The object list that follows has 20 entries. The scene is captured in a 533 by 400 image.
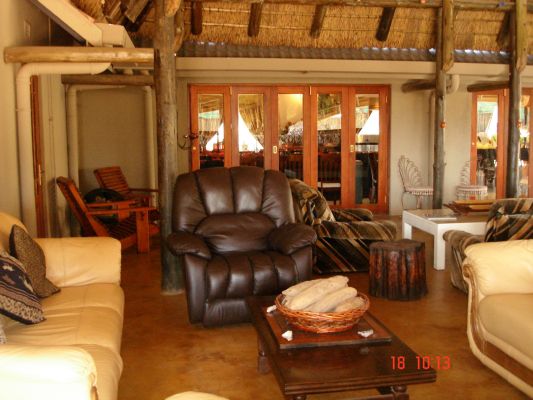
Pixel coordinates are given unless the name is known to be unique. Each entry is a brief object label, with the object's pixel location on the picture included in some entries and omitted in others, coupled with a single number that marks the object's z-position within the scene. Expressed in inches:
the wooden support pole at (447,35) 323.3
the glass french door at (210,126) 373.7
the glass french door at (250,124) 378.3
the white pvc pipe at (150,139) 353.1
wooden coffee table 91.5
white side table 224.7
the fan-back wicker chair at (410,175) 389.4
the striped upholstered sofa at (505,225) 168.2
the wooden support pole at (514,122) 325.7
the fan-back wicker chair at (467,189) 378.3
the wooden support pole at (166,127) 200.1
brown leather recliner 161.6
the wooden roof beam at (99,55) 199.6
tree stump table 191.0
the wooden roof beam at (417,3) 316.5
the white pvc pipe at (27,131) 201.9
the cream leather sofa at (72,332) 74.0
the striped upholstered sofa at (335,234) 224.7
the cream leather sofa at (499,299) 120.3
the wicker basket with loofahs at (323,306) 109.5
